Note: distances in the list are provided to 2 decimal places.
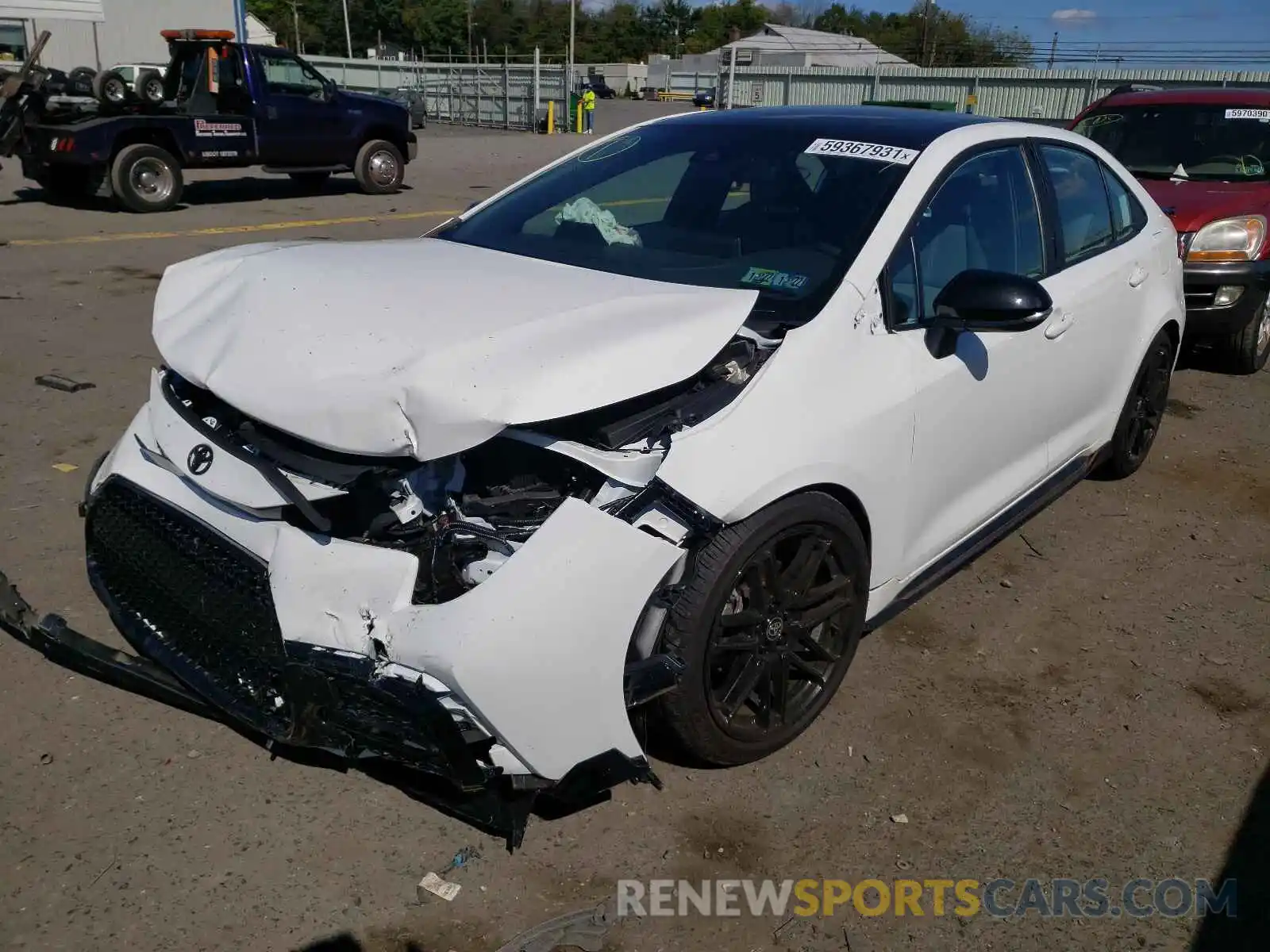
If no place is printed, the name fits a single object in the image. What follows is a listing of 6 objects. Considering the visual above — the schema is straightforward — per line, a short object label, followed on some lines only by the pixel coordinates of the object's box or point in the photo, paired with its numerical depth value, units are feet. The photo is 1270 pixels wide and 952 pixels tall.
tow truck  40.96
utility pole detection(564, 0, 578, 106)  101.14
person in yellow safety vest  102.68
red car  22.06
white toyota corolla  7.82
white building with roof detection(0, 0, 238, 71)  100.68
